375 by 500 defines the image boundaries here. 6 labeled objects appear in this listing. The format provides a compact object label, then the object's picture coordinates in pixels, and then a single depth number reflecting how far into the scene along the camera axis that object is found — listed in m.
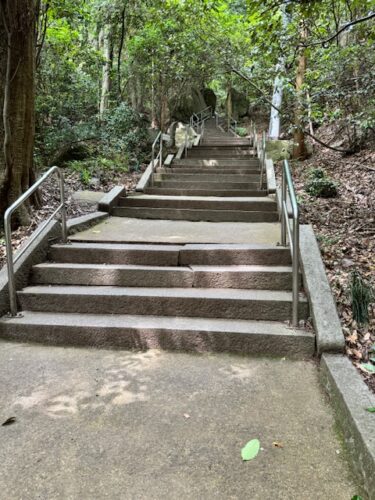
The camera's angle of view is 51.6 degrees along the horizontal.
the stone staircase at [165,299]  3.06
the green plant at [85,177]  7.50
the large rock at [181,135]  12.52
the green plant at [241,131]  19.63
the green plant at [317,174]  7.81
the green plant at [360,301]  3.11
